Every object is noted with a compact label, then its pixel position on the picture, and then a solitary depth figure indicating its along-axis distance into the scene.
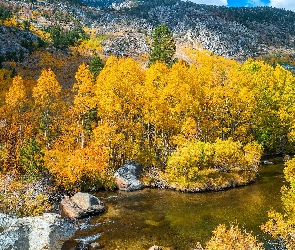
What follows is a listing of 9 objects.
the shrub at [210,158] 44.75
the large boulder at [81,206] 33.87
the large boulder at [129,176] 44.78
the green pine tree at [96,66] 78.38
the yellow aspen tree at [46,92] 56.48
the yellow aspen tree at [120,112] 49.84
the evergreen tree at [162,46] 88.76
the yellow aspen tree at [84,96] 54.59
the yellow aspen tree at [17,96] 55.16
